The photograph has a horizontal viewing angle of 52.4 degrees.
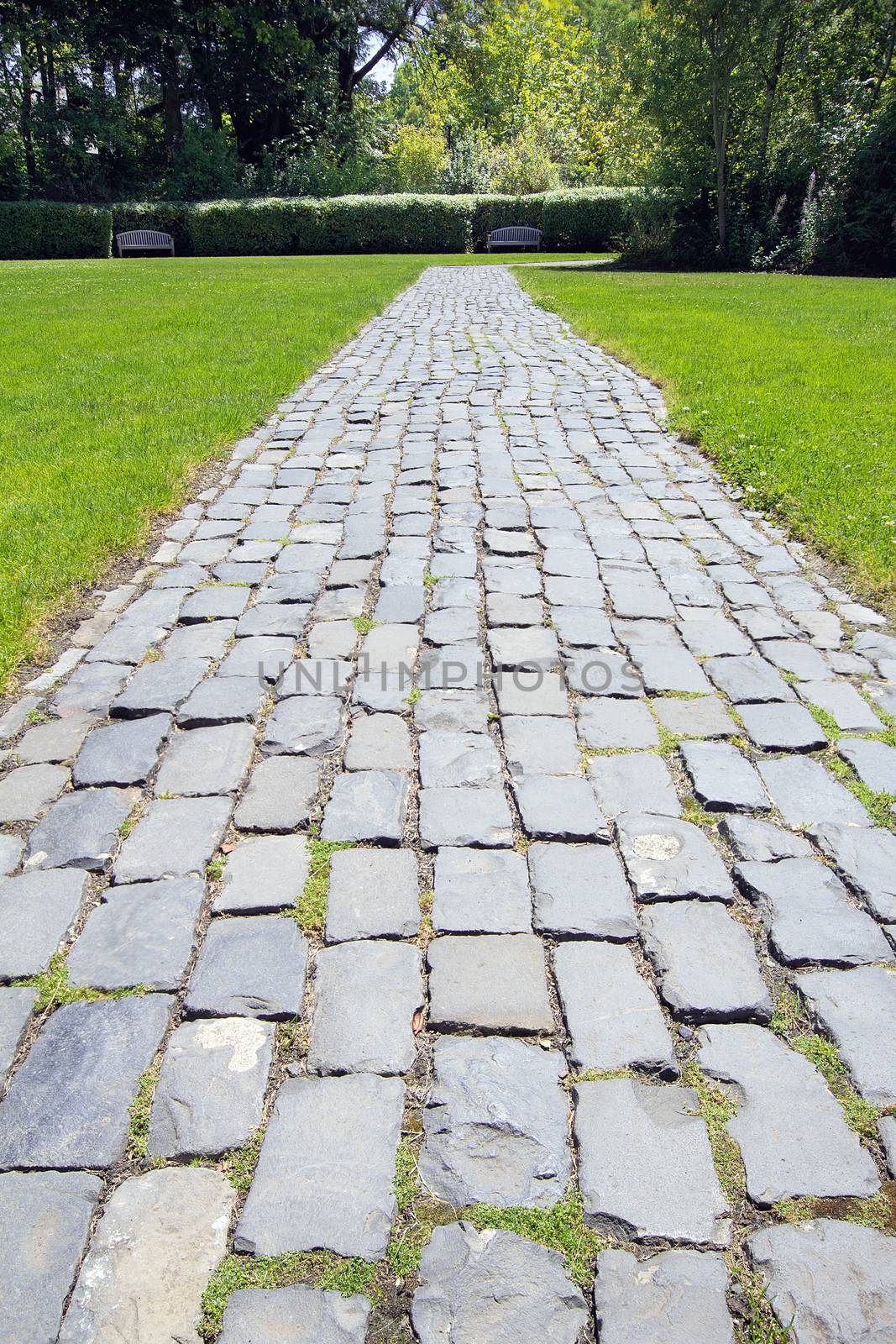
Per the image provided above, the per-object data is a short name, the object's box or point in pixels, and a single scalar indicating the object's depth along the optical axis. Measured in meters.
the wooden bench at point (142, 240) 22.48
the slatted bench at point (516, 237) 23.36
